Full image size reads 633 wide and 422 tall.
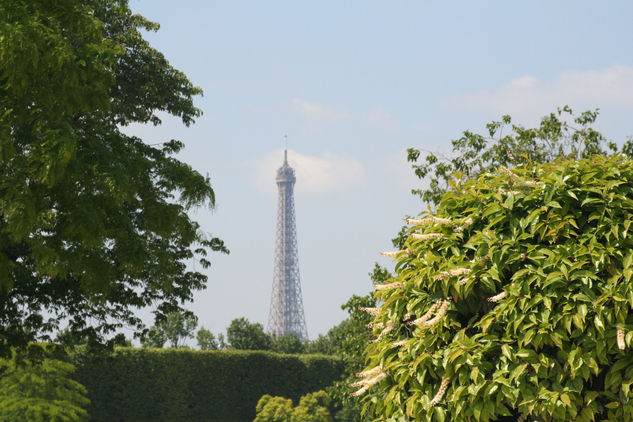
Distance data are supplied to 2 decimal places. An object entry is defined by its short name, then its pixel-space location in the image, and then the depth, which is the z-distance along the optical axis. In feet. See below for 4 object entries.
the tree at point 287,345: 156.76
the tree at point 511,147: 63.46
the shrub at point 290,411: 106.22
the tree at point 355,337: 59.41
